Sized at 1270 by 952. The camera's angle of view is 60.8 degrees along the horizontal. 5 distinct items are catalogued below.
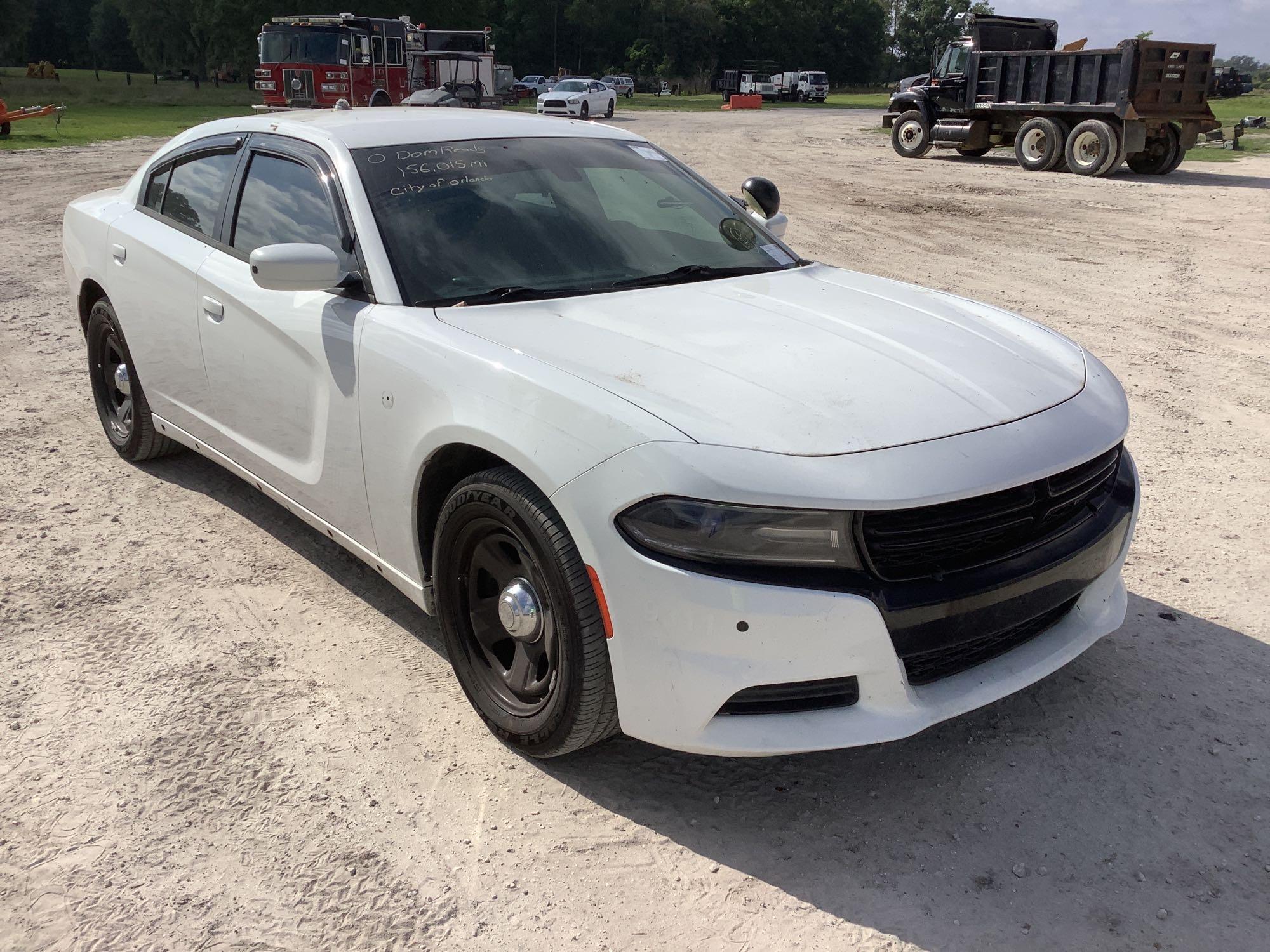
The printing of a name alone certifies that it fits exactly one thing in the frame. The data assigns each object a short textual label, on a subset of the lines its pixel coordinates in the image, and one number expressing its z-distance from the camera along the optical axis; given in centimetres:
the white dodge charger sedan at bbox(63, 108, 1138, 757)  244
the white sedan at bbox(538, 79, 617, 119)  3947
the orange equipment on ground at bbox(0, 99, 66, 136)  2269
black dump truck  1938
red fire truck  2988
